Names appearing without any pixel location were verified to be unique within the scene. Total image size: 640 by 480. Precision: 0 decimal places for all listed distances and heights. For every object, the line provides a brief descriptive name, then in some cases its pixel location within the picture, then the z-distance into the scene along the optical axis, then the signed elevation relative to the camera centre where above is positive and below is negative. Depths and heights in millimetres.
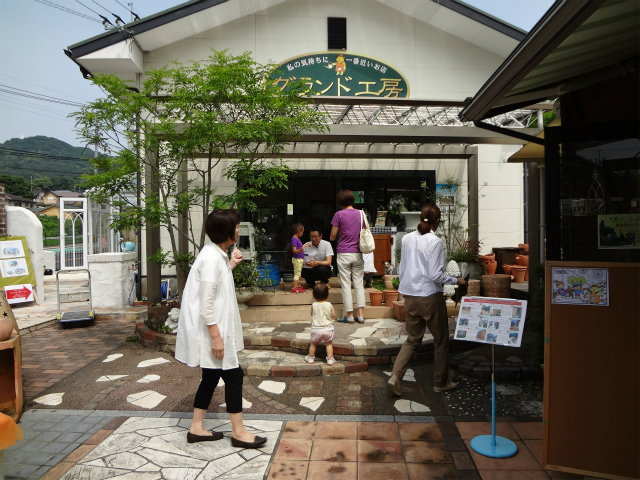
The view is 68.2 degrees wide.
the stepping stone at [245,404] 4619 -1659
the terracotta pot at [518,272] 9664 -804
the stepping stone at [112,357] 6285 -1619
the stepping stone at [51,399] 4805 -1659
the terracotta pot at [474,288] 8625 -997
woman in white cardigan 3504 -693
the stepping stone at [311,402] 4598 -1662
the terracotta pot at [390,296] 7812 -1020
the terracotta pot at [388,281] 8412 -837
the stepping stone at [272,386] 5045 -1642
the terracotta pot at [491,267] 10188 -731
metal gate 12195 +263
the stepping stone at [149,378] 5402 -1638
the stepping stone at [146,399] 4707 -1655
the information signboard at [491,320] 3572 -684
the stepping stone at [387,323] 7027 -1356
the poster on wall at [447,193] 10875 +958
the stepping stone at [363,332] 6476 -1369
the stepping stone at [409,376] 5270 -1614
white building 9992 +3710
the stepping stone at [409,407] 4457 -1655
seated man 7840 -382
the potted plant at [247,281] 7938 -766
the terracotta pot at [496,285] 8422 -925
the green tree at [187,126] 6426 +1562
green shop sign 10508 +3644
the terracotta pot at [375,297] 7871 -1043
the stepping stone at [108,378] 5473 -1642
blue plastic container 8406 -670
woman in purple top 6859 -147
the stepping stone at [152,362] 6020 -1619
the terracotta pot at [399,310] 7392 -1197
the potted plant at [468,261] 9367 -546
